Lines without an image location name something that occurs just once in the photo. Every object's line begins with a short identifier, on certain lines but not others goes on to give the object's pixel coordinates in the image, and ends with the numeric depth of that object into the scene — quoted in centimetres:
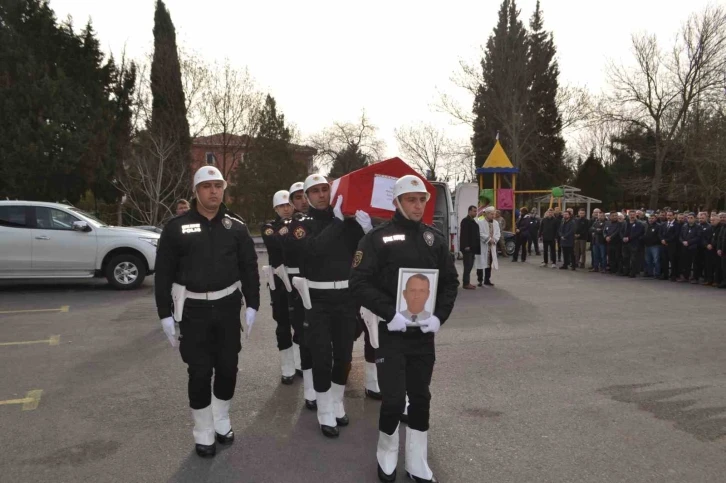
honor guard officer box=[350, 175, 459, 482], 353
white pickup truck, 1155
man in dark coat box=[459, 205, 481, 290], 1265
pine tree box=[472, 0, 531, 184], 3966
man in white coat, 1328
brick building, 3366
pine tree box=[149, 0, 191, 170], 2808
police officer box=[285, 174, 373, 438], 442
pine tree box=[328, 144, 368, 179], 5581
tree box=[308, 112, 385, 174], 5675
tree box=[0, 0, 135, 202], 2177
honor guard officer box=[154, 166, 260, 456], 399
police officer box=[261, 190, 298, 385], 567
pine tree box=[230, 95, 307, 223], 4238
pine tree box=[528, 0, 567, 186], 4559
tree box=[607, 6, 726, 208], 2966
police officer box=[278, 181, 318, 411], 495
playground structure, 2489
